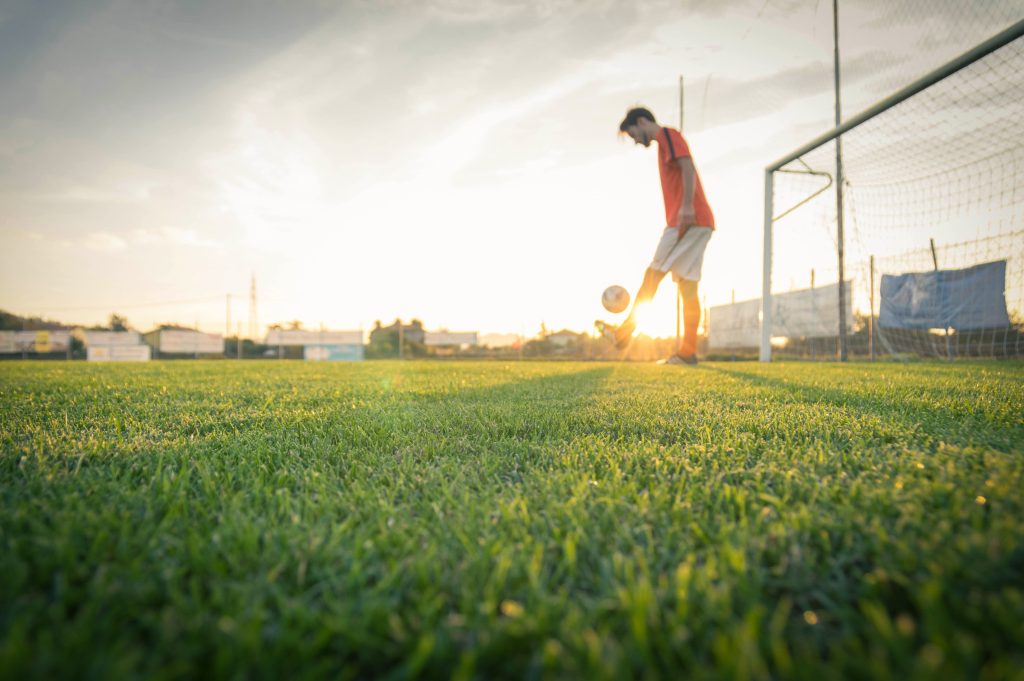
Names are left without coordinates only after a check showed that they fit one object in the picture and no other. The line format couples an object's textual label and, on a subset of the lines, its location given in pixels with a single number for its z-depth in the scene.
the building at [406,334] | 24.33
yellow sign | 24.92
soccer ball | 6.35
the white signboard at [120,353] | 24.47
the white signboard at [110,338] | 25.58
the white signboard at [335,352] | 24.48
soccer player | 4.88
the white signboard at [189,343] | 25.62
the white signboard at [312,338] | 25.31
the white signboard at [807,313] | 13.46
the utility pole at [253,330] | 27.64
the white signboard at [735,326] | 17.27
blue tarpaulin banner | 8.93
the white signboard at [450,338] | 24.83
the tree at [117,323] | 33.88
